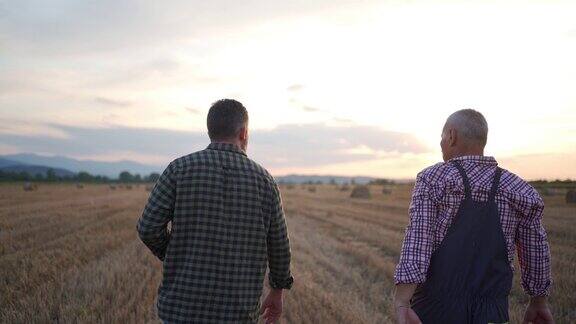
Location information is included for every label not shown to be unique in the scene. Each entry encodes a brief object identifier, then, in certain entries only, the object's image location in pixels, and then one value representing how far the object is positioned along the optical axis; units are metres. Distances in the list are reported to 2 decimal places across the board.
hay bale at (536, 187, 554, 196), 34.09
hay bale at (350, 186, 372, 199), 38.00
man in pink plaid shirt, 2.97
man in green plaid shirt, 3.04
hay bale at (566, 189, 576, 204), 28.27
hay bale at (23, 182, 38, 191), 46.29
